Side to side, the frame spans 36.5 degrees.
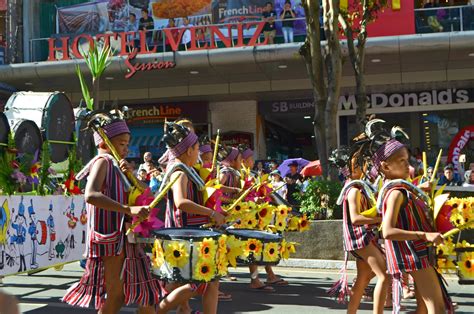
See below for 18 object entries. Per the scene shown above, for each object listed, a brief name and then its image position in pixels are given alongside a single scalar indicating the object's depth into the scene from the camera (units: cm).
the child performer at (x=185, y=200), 548
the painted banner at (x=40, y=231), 805
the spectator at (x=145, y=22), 2448
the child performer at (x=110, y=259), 524
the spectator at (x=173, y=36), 2268
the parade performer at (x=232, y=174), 942
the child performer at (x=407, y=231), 471
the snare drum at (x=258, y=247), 604
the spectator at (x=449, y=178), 1685
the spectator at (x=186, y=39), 2294
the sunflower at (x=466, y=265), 489
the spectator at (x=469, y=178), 1638
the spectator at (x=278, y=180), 1523
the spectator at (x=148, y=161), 1475
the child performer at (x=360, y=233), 598
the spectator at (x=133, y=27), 2325
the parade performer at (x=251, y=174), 984
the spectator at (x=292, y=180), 1588
